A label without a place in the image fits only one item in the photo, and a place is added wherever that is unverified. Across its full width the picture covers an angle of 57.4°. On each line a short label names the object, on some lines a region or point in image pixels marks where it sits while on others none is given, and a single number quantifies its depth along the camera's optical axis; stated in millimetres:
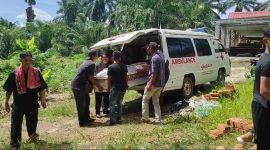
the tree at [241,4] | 35275
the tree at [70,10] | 40772
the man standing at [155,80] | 5437
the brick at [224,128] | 4317
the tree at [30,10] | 40727
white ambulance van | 6416
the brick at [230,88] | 6731
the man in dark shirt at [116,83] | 5585
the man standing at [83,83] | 5642
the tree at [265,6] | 32691
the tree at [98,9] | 39017
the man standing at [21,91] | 4383
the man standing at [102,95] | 6345
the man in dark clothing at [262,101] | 2823
